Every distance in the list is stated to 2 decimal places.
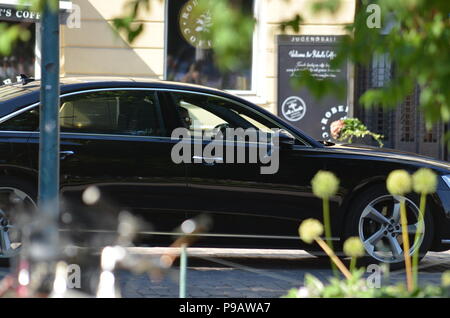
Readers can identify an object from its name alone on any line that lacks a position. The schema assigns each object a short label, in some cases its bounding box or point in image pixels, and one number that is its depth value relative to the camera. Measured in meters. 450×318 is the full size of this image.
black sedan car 13.74
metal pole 8.34
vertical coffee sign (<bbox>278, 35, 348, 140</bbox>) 28.95
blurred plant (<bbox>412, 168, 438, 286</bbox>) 7.42
